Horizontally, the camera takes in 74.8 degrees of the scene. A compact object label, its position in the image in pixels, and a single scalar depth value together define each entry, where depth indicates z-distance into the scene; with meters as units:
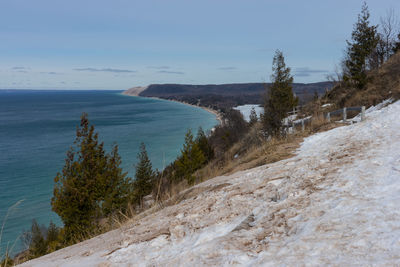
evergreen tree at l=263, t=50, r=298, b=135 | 17.34
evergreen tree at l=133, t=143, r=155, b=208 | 44.41
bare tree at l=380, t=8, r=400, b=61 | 29.99
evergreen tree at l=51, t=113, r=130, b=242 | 22.95
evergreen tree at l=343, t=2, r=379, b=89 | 23.12
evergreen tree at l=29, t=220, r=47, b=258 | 30.71
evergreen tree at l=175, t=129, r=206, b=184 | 48.22
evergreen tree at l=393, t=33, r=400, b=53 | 28.86
